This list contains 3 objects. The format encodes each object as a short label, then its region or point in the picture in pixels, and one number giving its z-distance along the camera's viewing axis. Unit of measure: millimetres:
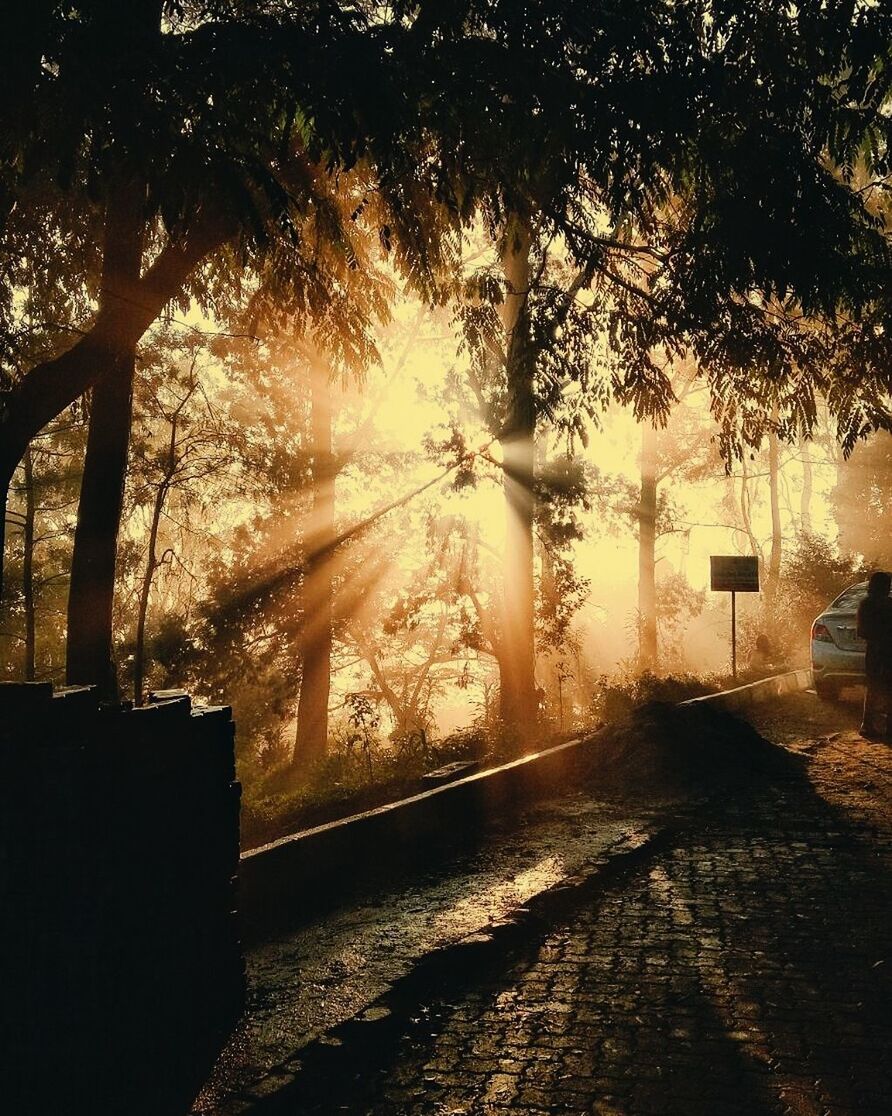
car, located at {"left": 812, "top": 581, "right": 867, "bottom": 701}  15438
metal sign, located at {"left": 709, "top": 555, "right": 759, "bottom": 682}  19562
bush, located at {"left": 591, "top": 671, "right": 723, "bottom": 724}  15359
